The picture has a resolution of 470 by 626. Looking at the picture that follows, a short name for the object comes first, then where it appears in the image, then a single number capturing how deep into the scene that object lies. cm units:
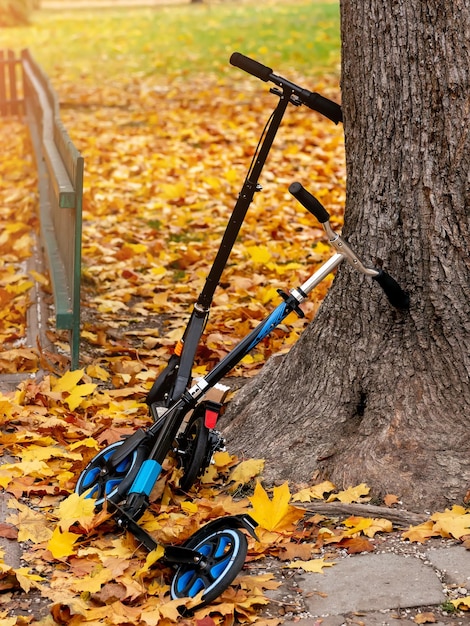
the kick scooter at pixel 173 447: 288
